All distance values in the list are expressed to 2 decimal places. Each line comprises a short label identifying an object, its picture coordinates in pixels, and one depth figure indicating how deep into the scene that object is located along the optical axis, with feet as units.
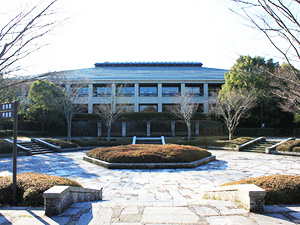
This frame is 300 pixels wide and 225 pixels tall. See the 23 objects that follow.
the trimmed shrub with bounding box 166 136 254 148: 64.85
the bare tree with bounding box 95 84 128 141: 74.35
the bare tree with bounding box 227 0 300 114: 14.38
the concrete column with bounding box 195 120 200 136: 93.47
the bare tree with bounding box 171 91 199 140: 78.73
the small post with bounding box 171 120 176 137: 91.90
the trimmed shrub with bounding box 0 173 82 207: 14.11
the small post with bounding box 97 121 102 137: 91.09
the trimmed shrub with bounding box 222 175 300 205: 14.14
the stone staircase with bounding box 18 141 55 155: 55.16
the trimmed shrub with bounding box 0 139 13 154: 48.75
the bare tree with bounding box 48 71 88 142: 67.00
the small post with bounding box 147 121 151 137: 91.27
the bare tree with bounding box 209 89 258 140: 72.84
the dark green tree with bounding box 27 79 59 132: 84.99
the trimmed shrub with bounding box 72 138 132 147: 68.23
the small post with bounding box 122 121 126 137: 92.32
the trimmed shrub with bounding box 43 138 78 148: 60.38
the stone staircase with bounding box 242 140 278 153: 58.99
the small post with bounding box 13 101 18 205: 14.57
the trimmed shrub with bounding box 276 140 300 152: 51.00
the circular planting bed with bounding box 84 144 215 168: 35.70
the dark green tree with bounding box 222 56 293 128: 89.51
